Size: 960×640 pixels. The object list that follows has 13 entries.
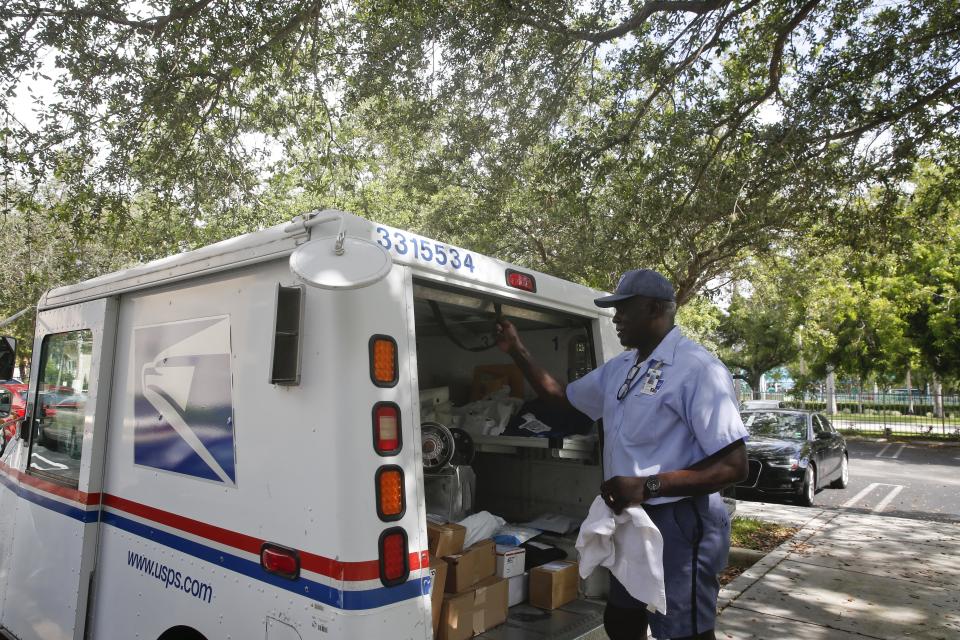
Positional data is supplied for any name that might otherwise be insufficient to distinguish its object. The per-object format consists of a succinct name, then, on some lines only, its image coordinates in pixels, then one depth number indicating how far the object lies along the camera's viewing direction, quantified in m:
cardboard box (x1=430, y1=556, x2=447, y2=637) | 2.56
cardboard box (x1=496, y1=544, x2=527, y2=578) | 3.05
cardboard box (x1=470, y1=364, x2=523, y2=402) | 4.27
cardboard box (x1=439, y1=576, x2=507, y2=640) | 2.62
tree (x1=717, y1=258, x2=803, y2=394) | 16.00
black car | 10.45
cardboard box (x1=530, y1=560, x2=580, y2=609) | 3.12
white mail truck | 2.15
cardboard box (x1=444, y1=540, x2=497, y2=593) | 2.74
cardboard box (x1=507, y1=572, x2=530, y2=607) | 3.10
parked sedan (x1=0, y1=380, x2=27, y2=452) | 4.17
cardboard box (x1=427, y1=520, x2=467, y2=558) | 2.75
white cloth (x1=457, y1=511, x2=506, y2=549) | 3.12
